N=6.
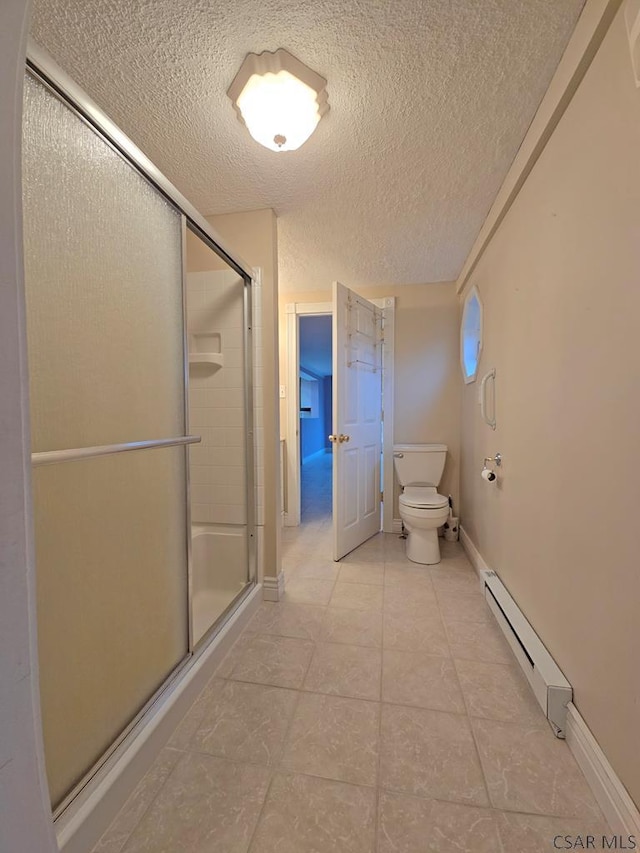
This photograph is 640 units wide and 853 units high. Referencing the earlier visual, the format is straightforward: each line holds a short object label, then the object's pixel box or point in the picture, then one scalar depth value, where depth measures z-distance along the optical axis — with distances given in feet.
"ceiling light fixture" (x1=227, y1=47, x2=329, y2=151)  3.34
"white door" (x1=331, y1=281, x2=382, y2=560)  7.55
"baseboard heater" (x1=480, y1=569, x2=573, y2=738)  3.31
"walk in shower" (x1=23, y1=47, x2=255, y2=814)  2.41
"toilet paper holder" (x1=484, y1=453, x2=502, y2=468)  5.56
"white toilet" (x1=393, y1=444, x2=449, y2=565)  7.32
